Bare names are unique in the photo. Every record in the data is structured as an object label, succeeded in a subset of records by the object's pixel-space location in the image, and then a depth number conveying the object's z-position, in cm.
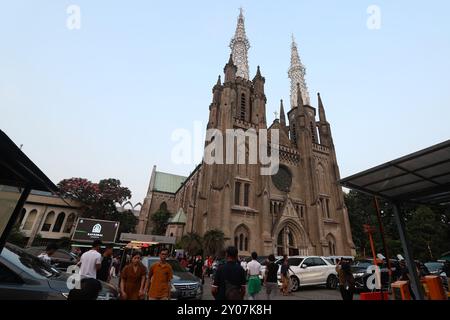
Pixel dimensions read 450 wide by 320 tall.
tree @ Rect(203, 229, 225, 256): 2198
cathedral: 2622
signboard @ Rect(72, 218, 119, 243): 2691
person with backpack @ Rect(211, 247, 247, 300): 390
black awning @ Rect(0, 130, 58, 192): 308
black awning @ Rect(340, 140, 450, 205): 519
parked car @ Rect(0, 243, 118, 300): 390
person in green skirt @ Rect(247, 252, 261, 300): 638
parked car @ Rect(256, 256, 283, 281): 1333
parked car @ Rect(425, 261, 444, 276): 1380
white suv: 1148
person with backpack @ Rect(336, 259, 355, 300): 734
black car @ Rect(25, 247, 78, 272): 1302
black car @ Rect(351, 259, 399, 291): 1099
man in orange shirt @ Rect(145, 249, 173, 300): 517
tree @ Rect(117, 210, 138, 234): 4362
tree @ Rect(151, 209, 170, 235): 4481
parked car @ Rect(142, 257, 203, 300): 763
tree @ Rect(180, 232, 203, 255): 2252
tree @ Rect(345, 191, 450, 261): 2786
